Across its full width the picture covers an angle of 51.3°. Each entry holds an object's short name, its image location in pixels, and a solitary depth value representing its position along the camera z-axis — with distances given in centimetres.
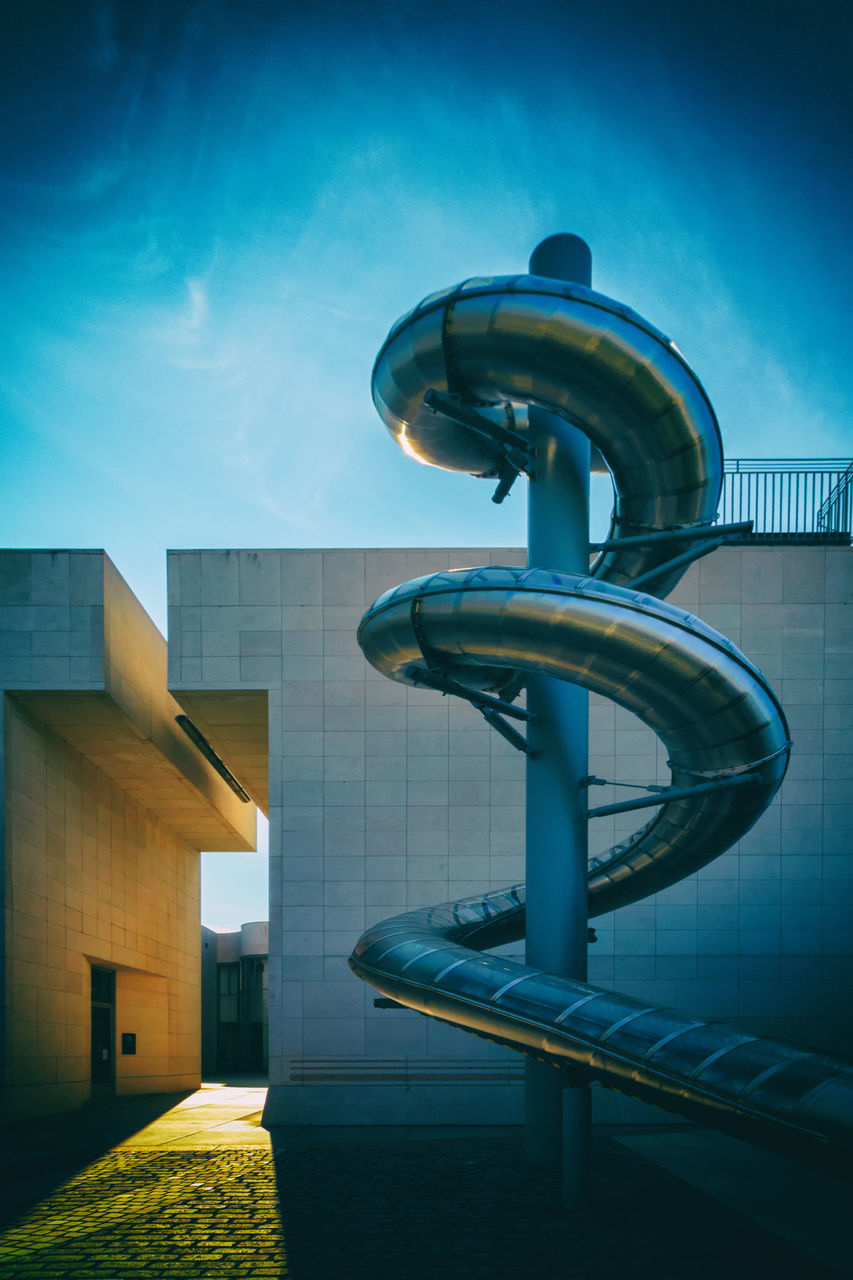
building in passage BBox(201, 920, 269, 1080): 4284
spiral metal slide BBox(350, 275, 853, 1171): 805
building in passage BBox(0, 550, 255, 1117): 1802
